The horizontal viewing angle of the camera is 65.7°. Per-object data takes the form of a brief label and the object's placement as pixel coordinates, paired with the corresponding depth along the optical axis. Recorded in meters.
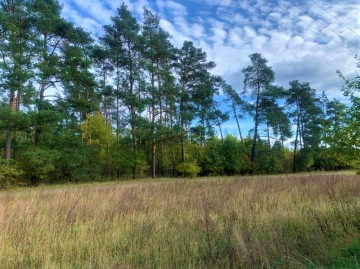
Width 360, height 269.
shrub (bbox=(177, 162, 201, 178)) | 33.03
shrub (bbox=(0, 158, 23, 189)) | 18.17
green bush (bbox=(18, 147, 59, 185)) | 19.61
